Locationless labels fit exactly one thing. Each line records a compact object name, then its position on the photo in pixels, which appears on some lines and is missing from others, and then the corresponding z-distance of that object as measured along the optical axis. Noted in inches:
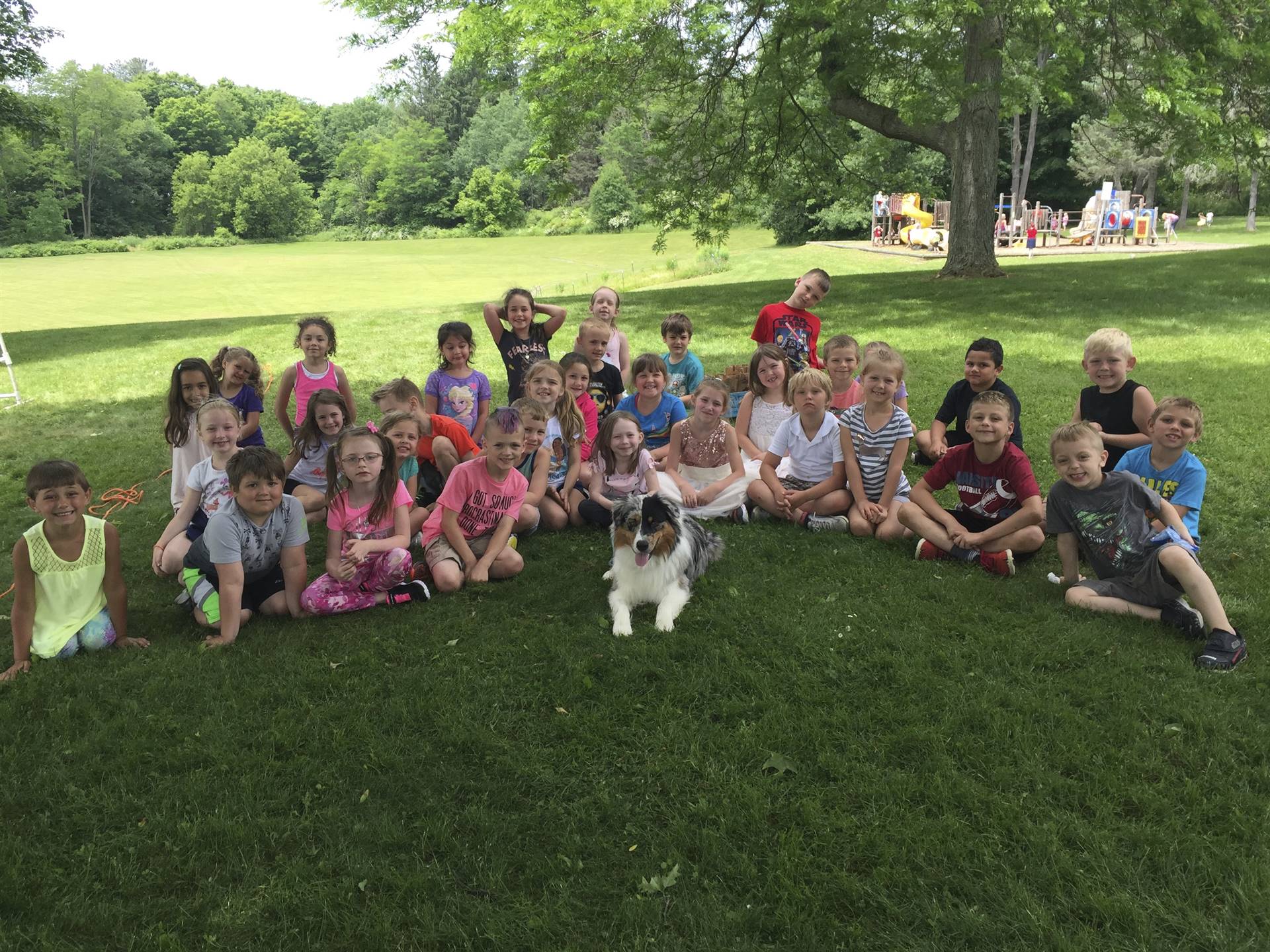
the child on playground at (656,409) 252.7
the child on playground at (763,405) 260.1
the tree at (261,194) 2923.2
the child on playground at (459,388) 259.1
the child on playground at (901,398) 268.5
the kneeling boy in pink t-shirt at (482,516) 201.8
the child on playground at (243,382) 243.8
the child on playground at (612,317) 296.5
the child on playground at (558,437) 232.7
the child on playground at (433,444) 237.8
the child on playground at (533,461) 212.4
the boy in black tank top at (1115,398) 213.0
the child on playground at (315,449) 214.8
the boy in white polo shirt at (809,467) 232.7
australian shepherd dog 179.3
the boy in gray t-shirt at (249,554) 175.9
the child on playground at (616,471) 231.8
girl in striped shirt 223.5
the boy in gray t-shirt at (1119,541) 164.9
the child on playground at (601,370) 272.5
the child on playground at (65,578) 165.6
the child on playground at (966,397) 223.5
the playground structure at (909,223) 1125.1
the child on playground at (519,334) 288.7
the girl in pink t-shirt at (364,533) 187.3
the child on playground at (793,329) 314.8
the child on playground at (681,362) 296.0
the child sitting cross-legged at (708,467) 243.0
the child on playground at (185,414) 224.5
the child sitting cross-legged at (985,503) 195.2
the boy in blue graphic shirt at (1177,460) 179.6
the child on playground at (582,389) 252.7
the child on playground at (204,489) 197.8
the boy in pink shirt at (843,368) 254.7
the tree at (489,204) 2628.0
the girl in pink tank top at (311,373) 256.5
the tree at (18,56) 700.7
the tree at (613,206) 2164.1
